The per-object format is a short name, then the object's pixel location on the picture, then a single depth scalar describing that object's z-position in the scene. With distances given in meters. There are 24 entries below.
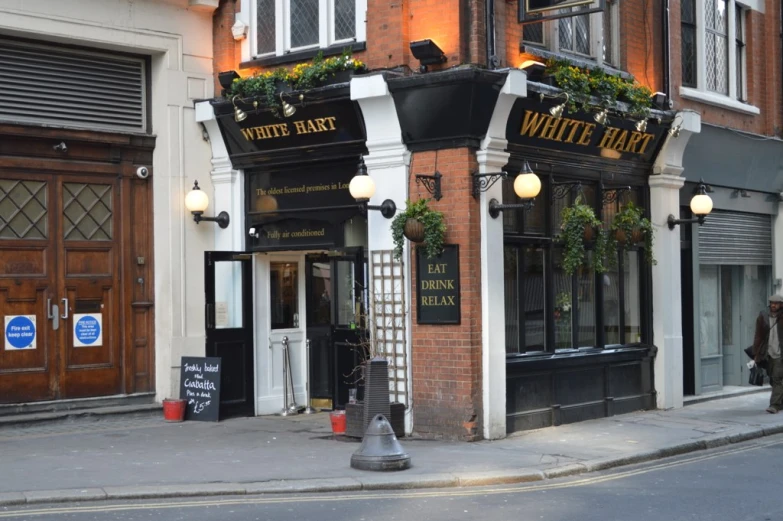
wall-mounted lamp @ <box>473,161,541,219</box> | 12.80
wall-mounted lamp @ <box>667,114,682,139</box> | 15.99
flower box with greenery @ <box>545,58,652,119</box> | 13.82
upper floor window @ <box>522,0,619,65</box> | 14.37
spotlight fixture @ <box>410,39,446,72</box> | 12.72
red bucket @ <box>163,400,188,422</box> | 14.50
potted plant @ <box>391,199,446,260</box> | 12.88
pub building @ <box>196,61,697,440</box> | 13.01
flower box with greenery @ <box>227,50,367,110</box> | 13.59
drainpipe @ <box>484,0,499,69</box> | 12.98
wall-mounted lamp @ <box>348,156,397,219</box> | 12.76
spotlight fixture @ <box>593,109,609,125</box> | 14.38
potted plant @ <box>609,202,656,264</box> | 15.16
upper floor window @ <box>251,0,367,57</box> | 14.05
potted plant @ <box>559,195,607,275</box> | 14.25
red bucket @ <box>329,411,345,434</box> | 13.25
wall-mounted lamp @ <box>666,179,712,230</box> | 16.28
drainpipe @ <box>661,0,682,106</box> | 16.39
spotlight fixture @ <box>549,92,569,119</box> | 13.62
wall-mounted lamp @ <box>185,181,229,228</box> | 14.79
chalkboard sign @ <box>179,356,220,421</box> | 14.49
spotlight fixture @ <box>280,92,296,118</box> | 13.89
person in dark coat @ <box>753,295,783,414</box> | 16.08
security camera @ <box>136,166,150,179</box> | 14.77
